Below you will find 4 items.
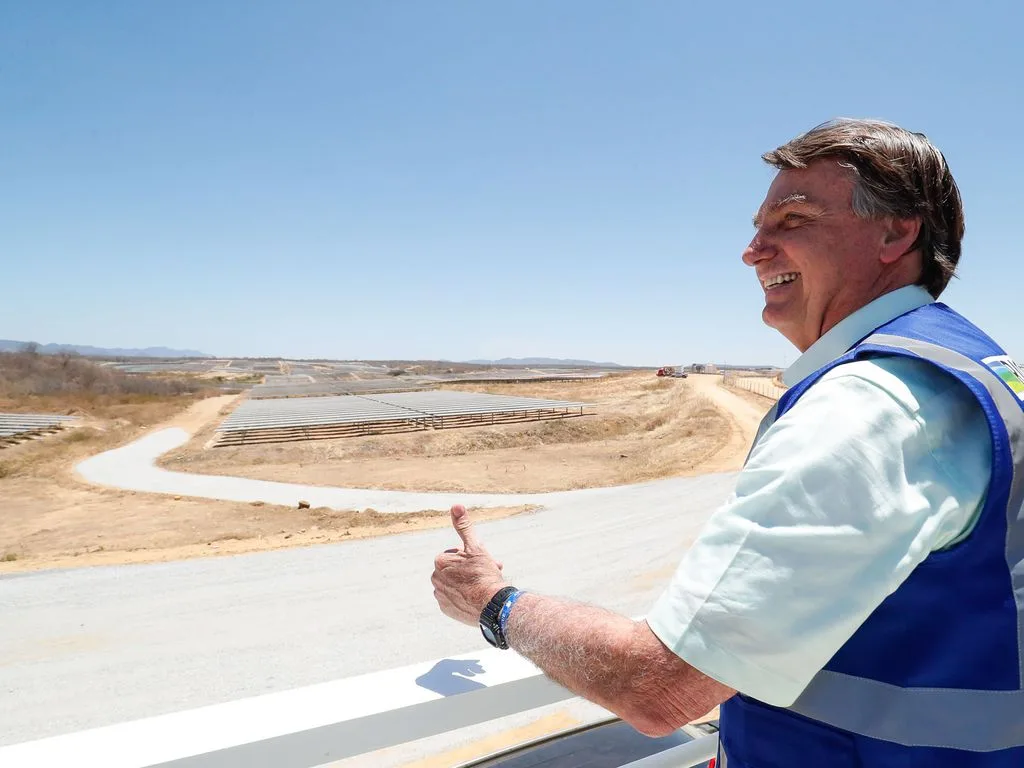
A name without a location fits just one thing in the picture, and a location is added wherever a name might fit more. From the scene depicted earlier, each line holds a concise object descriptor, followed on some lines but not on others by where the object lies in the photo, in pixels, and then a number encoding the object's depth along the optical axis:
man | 0.85
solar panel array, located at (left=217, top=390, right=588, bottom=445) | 27.33
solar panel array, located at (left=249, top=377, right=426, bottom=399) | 53.50
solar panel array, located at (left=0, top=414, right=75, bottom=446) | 27.11
